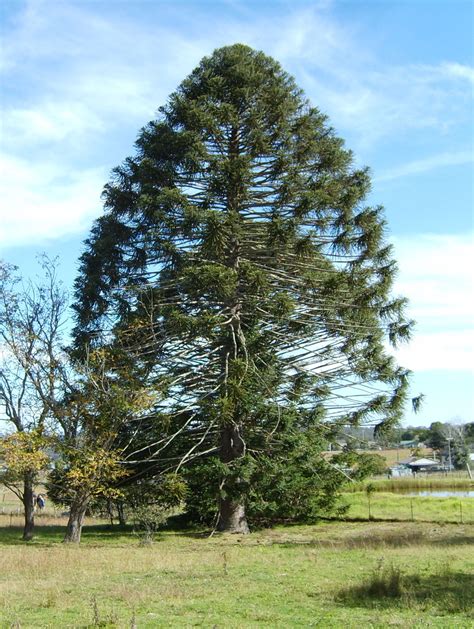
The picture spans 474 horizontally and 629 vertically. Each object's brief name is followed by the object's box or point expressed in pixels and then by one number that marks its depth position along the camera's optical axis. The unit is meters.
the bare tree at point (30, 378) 22.12
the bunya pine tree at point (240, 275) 22.81
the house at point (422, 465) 93.90
